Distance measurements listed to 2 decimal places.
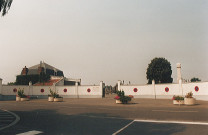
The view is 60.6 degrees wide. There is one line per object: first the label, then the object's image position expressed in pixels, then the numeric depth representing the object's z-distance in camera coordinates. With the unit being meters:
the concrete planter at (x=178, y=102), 20.47
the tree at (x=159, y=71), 59.19
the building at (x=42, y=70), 66.39
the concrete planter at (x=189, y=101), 20.08
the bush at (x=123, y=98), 22.75
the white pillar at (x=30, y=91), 38.97
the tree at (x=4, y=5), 11.79
